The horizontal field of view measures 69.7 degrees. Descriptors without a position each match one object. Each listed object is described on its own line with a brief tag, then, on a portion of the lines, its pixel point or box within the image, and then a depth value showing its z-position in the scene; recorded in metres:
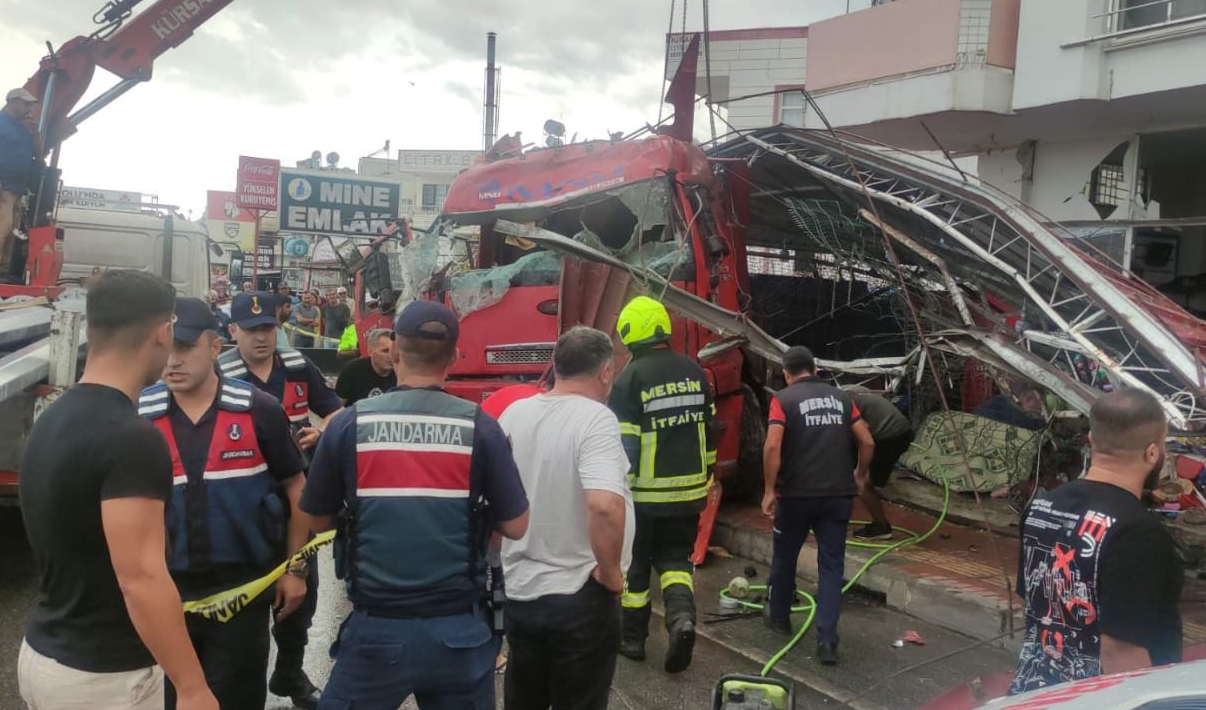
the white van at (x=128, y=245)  10.31
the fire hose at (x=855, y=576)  4.67
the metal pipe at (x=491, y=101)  27.78
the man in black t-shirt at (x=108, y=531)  1.94
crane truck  6.31
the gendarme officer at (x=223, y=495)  2.84
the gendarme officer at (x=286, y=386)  4.00
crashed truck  5.24
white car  1.71
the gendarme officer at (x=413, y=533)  2.45
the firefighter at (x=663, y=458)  4.52
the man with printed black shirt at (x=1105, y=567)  2.26
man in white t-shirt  2.90
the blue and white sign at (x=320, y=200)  16.00
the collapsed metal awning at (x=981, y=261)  4.91
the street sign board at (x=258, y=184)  19.09
